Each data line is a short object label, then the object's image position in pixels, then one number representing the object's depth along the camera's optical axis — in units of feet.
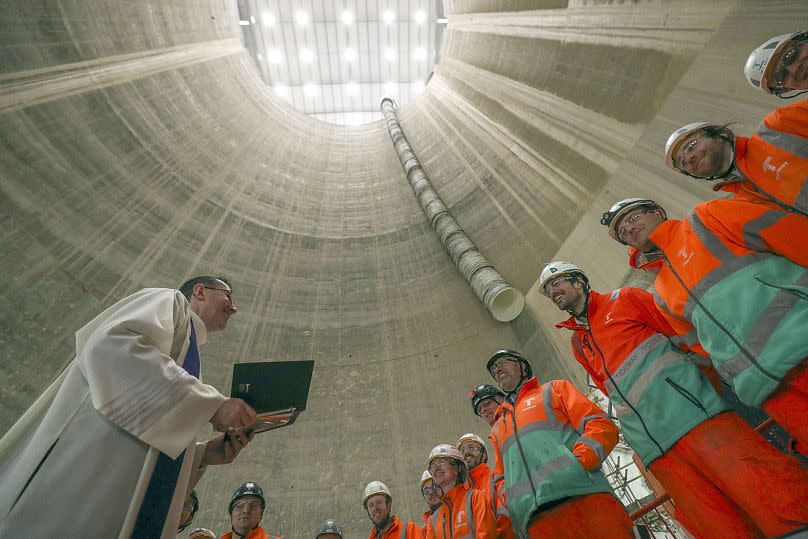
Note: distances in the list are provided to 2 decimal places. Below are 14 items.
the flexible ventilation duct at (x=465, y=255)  17.95
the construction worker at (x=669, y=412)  5.79
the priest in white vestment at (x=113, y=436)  3.98
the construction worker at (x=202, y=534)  11.55
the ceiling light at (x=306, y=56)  55.72
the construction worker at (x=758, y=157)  5.57
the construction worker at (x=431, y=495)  11.66
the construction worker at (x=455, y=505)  9.18
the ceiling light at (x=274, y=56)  54.44
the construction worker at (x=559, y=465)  6.76
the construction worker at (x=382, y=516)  11.48
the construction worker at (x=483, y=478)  8.93
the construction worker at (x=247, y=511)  11.37
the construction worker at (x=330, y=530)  12.13
